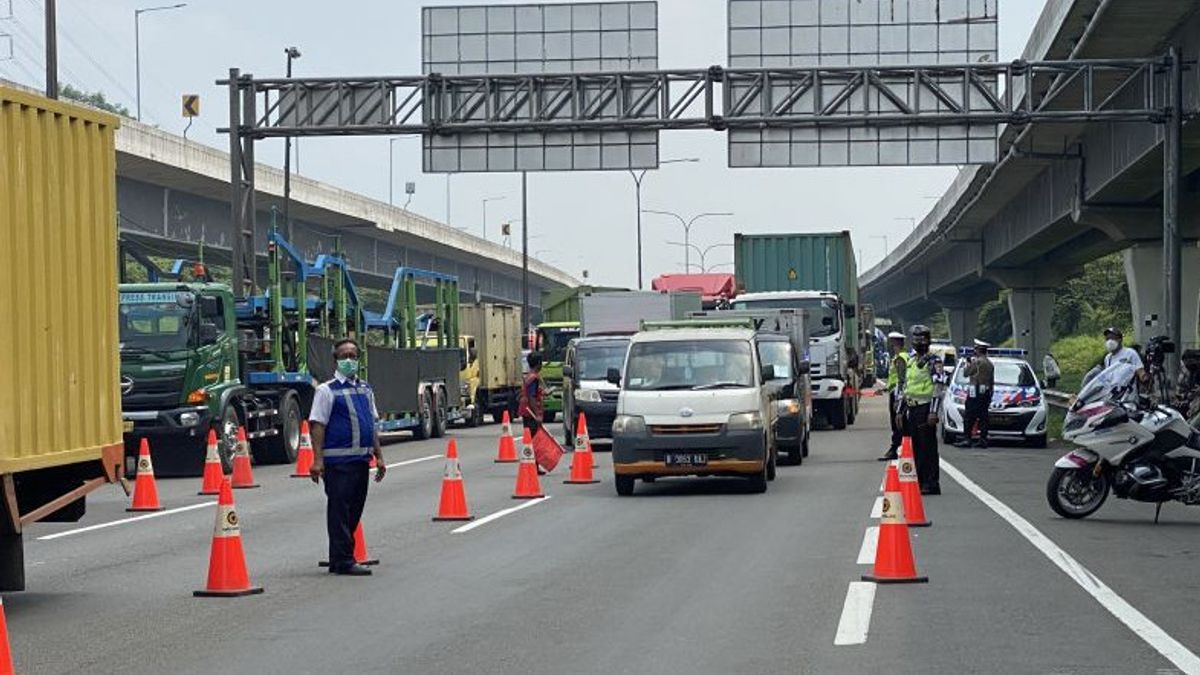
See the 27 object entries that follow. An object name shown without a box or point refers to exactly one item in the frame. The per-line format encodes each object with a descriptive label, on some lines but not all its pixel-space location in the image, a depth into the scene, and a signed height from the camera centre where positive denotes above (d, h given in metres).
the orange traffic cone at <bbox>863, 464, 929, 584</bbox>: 13.62 -1.42
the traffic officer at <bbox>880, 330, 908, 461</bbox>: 22.38 -0.41
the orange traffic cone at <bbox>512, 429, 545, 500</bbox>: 22.83 -1.55
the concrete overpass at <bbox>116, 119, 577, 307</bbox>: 47.53 +4.06
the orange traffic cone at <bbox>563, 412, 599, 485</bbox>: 25.62 -1.50
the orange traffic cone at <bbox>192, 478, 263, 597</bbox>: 13.49 -1.49
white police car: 34.56 -1.17
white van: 22.64 -0.78
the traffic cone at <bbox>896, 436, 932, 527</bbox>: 17.83 -1.47
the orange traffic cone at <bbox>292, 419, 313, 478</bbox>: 28.98 -1.67
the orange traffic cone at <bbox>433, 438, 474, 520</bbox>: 19.72 -1.53
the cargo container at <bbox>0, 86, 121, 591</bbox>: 12.36 +0.22
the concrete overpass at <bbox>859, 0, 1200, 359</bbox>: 33.59 +3.57
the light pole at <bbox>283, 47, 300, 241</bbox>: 48.36 +4.64
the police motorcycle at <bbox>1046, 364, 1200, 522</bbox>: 18.31 -1.05
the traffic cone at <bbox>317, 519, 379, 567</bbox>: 15.34 -1.57
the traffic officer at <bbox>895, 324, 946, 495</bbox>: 21.97 -0.77
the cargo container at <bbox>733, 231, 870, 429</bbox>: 47.22 +1.68
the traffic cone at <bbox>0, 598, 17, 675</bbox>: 8.41 -1.28
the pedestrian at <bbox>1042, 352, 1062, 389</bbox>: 39.72 -0.71
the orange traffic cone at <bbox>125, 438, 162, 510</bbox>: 22.16 -1.59
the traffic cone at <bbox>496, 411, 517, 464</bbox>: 31.27 -1.63
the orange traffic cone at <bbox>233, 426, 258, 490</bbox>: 26.19 -1.64
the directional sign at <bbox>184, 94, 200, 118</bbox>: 47.72 +5.78
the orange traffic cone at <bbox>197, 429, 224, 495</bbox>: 24.84 -1.57
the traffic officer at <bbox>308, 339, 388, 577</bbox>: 14.63 -0.80
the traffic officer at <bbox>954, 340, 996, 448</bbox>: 33.22 -0.90
